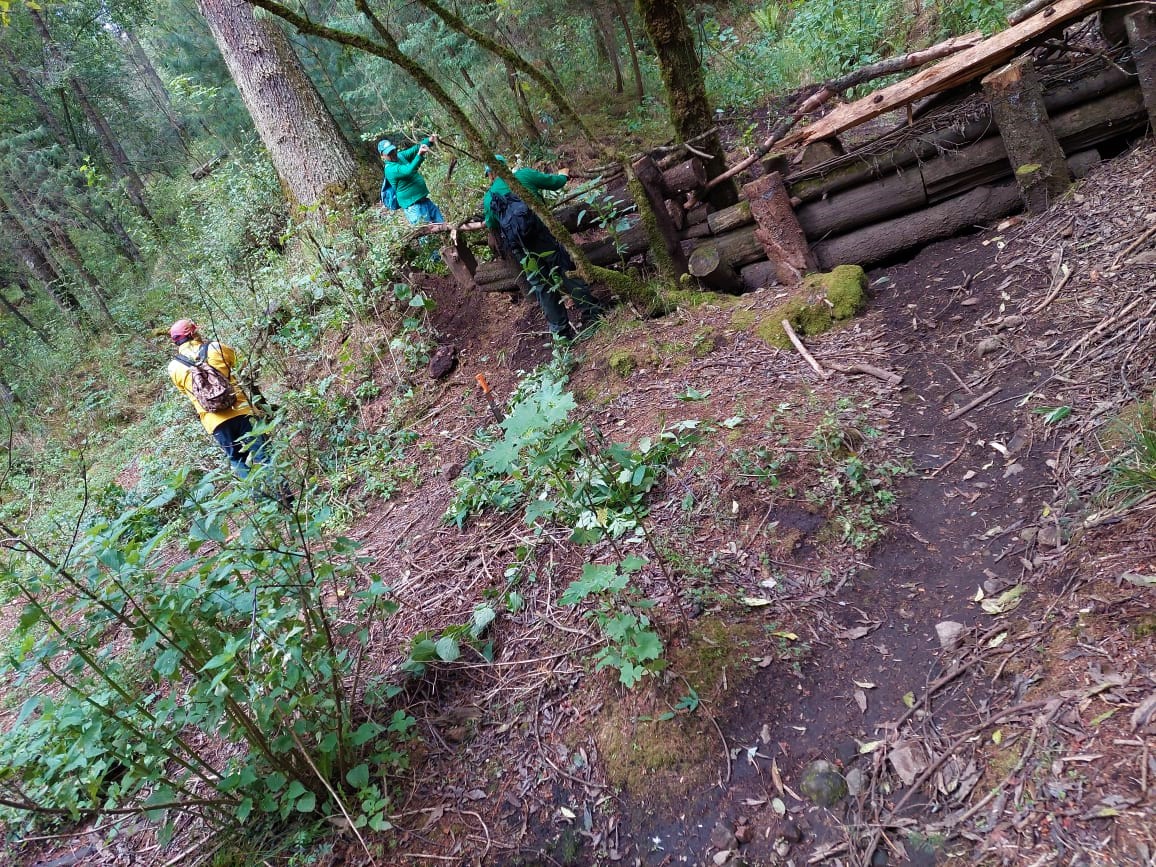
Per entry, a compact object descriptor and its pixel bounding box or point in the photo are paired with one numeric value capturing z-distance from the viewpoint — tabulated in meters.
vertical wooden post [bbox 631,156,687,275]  5.77
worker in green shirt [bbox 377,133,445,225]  7.58
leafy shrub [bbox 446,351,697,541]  2.65
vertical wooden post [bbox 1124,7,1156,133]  4.16
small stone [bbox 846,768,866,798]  2.34
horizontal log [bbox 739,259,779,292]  5.80
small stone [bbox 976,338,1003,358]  3.94
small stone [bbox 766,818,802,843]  2.32
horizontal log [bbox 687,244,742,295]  5.83
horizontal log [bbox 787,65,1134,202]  4.53
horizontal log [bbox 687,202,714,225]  6.02
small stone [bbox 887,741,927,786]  2.28
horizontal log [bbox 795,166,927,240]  5.21
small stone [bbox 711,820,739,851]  2.38
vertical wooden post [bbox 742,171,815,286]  5.38
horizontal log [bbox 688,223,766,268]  5.84
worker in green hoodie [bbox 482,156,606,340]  5.97
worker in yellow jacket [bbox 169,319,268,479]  6.16
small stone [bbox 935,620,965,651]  2.60
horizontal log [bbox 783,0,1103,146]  4.42
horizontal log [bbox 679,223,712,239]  6.02
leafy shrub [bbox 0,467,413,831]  2.40
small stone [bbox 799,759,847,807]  2.37
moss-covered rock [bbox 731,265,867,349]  4.81
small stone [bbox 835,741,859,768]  2.45
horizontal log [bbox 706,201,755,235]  5.72
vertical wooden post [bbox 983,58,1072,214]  4.53
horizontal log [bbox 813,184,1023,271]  4.94
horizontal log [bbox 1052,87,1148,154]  4.46
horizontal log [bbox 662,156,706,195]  5.75
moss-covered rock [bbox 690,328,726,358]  5.06
